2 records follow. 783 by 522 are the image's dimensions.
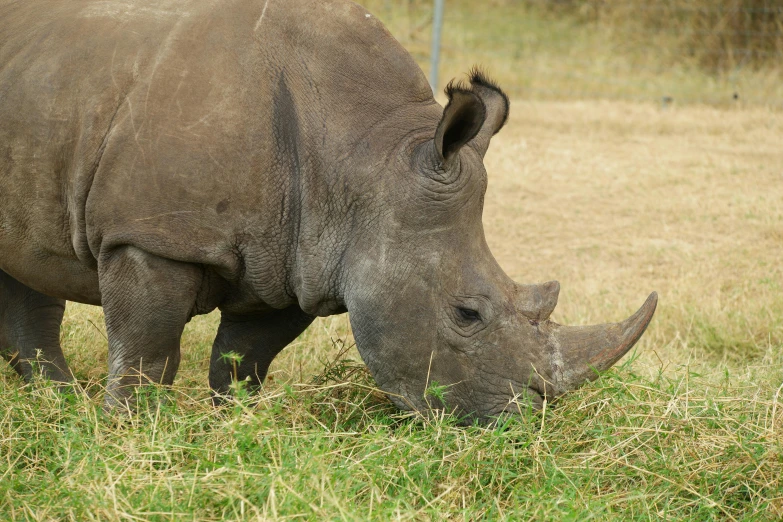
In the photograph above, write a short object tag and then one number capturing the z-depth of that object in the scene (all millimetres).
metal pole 26422
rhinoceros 8984
